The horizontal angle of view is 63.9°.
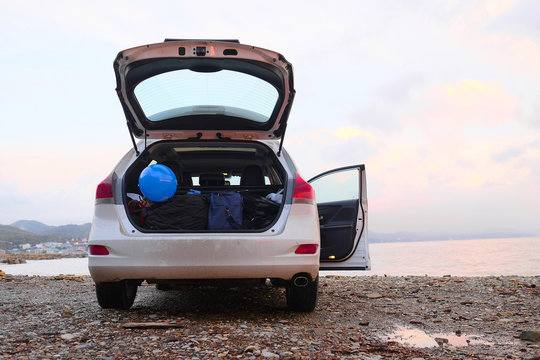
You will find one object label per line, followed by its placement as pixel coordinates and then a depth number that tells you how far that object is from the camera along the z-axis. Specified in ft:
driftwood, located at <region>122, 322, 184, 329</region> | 10.59
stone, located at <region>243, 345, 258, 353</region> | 8.79
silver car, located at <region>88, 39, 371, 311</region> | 11.26
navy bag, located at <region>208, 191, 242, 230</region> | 12.23
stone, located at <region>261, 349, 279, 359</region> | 8.36
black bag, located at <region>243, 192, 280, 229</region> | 12.79
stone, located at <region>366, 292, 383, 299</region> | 17.43
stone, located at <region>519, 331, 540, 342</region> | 10.69
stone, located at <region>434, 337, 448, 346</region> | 10.43
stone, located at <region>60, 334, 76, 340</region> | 9.81
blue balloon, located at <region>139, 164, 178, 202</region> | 12.59
